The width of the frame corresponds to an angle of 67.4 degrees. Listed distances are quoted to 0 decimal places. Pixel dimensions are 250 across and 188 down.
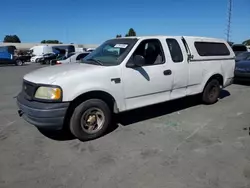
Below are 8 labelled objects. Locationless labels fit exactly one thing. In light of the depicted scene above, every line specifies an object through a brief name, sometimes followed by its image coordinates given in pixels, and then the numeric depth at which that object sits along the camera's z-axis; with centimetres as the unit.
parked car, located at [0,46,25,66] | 2197
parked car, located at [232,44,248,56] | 1606
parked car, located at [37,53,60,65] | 2519
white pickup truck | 313
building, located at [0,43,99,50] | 5103
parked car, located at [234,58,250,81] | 758
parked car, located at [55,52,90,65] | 1398
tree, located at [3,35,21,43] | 8086
